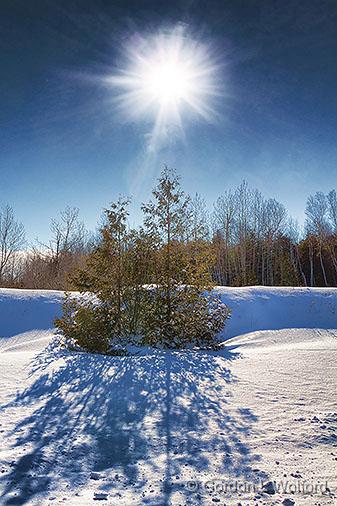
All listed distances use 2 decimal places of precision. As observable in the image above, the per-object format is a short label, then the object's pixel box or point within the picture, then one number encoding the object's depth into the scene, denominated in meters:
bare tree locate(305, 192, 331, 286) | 26.70
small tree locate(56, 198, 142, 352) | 8.29
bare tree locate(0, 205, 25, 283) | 25.12
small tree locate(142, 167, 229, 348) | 8.52
